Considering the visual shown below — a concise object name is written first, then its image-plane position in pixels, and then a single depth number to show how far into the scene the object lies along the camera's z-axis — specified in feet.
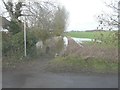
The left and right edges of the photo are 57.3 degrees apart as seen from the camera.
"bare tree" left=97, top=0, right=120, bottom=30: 13.65
